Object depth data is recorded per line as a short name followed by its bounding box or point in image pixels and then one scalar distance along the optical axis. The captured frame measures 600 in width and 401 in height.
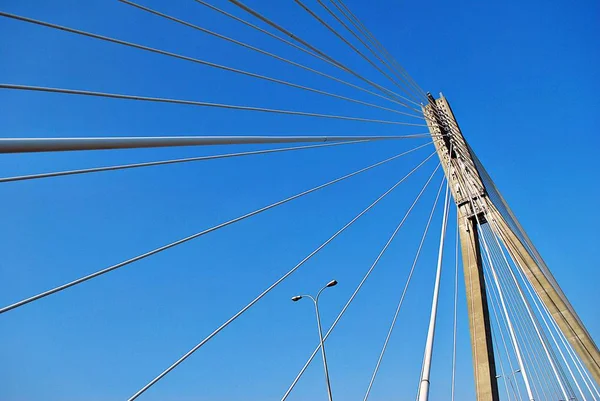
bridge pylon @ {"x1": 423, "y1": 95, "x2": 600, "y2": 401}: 10.64
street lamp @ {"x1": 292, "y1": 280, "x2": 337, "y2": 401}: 13.08
